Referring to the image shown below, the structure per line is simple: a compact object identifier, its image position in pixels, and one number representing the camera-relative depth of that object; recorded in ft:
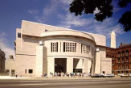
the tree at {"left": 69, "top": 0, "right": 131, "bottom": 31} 13.42
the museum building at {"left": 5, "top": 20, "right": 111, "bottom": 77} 113.71
